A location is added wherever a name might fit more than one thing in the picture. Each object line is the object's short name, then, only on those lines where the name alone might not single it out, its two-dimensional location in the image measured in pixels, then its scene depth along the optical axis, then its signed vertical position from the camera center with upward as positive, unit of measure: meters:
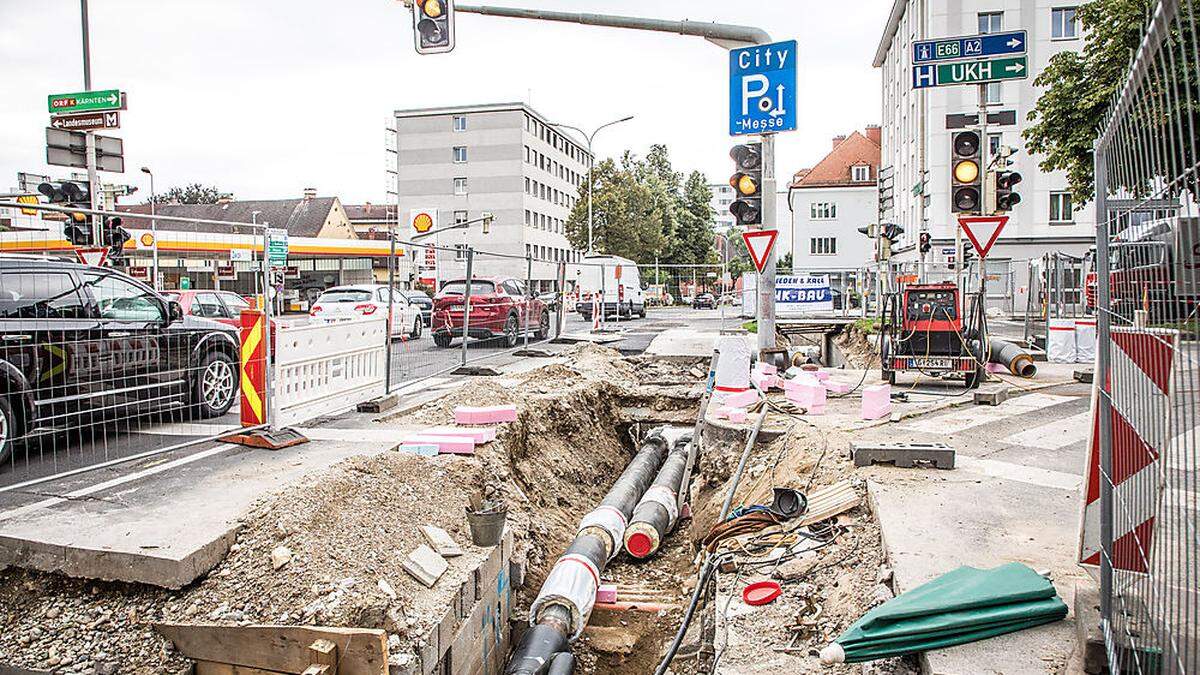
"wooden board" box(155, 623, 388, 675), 4.81 -1.97
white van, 32.97 +0.54
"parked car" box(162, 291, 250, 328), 15.49 +0.09
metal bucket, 6.58 -1.77
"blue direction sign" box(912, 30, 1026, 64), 11.03 +3.35
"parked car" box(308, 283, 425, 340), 21.05 +0.10
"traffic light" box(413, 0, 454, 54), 10.70 +3.63
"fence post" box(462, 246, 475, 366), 12.95 +0.14
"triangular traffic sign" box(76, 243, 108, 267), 13.10 +0.94
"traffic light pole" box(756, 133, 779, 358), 11.12 +0.44
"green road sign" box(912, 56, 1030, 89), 11.07 +3.01
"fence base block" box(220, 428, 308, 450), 8.18 -1.32
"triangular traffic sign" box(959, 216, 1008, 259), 11.32 +0.91
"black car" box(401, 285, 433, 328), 24.67 +0.13
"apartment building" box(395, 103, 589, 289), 65.31 +10.85
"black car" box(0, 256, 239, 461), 6.56 -0.37
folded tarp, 3.70 -1.46
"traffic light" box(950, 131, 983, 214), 10.83 +1.63
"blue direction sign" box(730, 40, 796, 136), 10.87 +2.79
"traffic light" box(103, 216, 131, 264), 12.24 +1.11
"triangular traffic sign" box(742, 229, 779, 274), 11.09 +0.77
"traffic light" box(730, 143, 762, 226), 10.80 +1.54
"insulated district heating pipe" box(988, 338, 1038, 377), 12.93 -1.02
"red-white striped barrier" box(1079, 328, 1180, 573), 2.48 -0.50
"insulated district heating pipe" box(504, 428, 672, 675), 6.46 -2.53
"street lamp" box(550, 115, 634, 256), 44.41 +9.17
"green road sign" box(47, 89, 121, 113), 13.96 +3.56
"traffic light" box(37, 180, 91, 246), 15.00 +2.15
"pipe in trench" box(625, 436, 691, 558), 8.84 -2.35
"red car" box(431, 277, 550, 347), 17.03 -0.14
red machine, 11.77 -0.57
